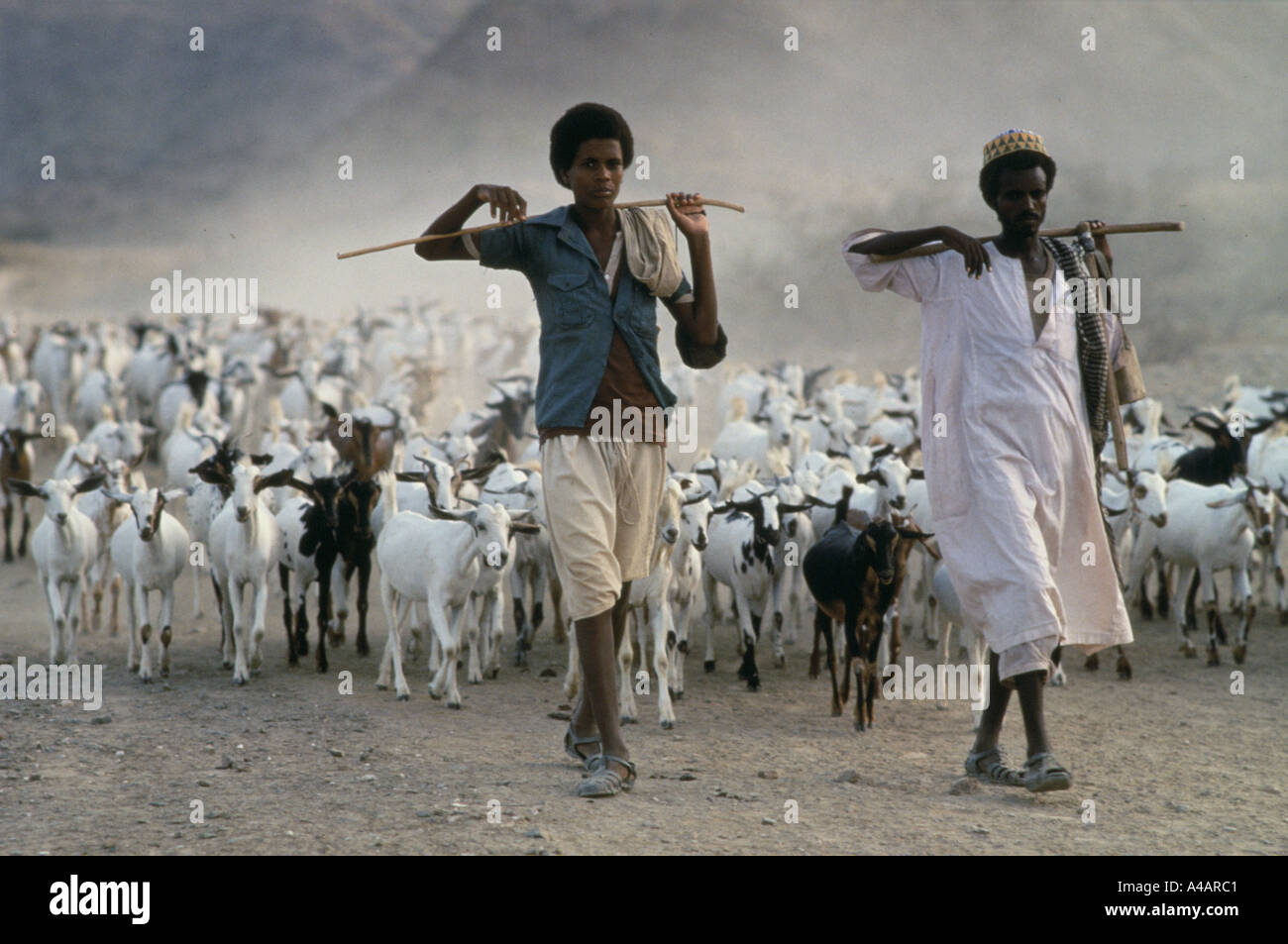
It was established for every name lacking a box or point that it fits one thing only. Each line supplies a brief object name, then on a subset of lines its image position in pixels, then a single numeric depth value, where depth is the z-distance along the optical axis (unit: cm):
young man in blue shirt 541
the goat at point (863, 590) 822
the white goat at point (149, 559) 1016
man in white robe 572
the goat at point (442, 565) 900
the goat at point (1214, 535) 1076
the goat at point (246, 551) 1010
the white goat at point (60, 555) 1059
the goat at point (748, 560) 997
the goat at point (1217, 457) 1317
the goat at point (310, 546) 1062
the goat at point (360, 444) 1155
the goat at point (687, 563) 975
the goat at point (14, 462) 1583
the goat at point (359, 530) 1080
